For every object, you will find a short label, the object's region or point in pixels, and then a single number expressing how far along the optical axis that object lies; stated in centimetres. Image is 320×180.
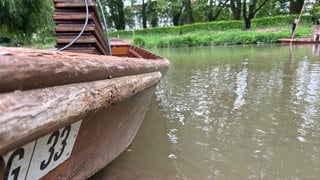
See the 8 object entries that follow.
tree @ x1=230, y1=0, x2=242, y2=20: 1809
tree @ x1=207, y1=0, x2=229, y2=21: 1864
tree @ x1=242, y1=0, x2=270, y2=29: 1687
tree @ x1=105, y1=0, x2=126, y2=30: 2289
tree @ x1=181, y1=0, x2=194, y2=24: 1951
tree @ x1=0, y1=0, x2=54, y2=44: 382
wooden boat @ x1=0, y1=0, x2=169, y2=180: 60
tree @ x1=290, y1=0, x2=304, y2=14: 1654
